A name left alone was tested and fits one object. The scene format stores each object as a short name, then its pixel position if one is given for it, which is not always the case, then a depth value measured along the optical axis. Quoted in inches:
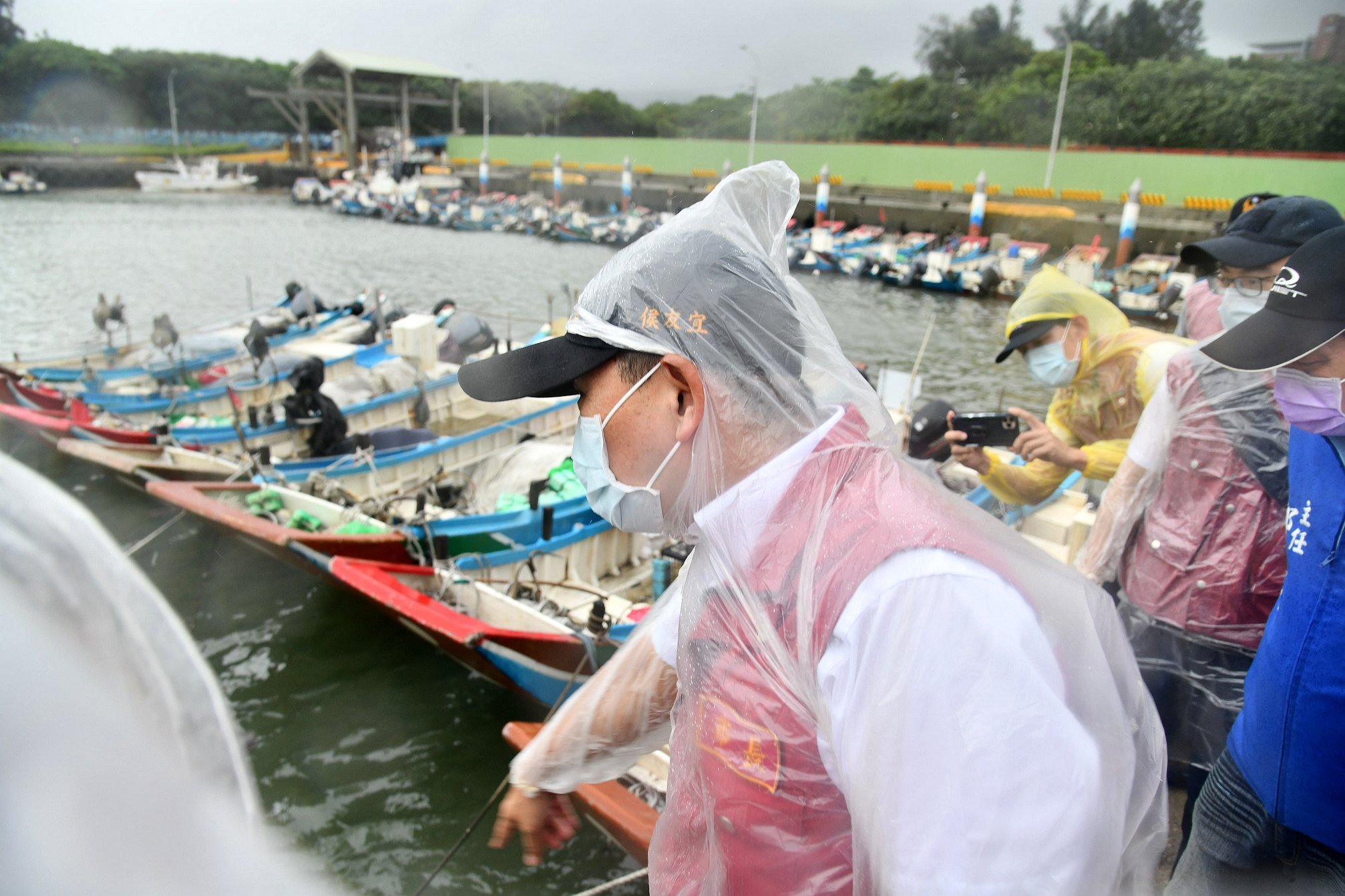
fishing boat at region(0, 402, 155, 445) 327.6
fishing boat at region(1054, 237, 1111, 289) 860.0
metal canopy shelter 1814.7
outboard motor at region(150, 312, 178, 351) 410.3
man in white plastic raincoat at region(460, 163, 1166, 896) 31.1
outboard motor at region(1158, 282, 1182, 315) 754.8
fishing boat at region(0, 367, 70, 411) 375.2
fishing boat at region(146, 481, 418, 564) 224.1
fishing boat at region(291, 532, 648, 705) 185.3
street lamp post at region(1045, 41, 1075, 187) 1034.7
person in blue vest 57.0
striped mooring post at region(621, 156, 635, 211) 1311.5
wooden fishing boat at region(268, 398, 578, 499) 299.1
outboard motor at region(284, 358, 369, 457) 314.8
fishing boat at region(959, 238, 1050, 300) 935.7
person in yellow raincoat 106.1
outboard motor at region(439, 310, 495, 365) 431.2
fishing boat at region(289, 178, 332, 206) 1862.7
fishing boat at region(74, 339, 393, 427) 380.2
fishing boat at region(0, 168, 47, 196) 1572.3
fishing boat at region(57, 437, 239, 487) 293.3
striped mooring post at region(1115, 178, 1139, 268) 946.1
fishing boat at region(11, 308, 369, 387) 422.9
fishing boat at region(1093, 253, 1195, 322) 767.1
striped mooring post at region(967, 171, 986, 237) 1078.4
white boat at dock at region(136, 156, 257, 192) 1862.7
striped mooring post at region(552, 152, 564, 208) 1448.1
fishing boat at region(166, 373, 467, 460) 332.5
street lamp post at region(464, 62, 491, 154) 1558.8
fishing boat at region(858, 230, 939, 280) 998.4
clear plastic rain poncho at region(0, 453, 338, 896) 18.9
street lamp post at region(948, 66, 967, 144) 1079.8
